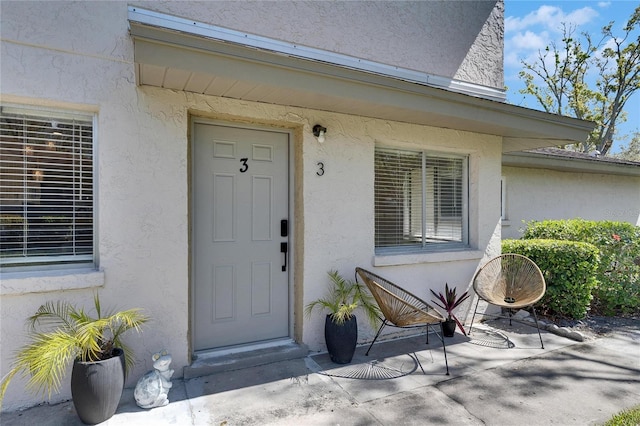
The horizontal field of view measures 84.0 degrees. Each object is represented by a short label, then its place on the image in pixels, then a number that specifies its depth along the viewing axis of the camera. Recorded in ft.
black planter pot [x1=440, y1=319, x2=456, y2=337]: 15.72
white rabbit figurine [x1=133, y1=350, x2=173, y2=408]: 9.81
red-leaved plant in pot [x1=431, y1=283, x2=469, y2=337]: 15.49
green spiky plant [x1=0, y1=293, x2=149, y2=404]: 8.37
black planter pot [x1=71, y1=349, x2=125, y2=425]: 8.89
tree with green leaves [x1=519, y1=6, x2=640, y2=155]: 60.85
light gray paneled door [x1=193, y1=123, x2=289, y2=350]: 12.78
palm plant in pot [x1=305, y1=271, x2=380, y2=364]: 12.71
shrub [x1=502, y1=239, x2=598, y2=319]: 17.71
